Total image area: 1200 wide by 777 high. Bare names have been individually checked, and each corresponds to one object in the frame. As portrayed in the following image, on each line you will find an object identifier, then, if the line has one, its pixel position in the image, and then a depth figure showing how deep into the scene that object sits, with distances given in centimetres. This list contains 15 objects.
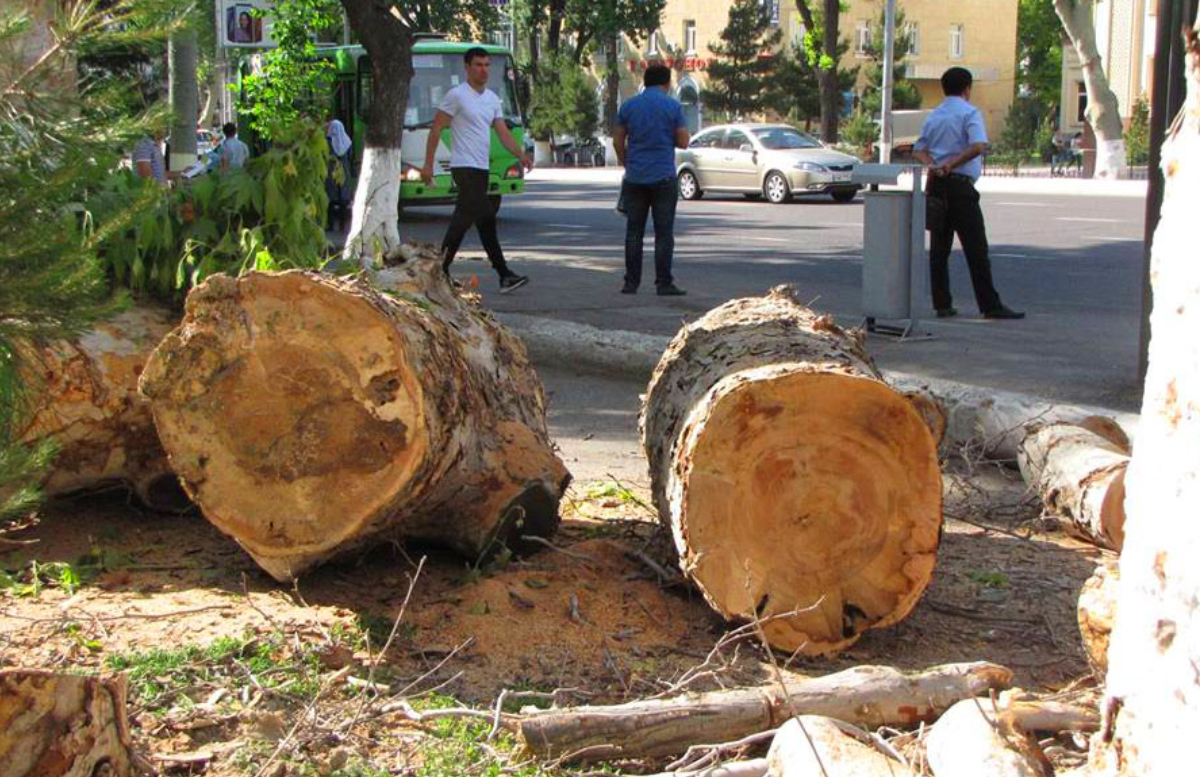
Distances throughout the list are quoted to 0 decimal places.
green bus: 2302
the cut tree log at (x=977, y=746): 304
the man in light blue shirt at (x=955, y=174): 1032
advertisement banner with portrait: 1434
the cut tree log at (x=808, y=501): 431
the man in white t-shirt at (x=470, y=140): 1170
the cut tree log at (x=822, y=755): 314
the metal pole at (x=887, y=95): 3494
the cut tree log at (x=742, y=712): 355
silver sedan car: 2727
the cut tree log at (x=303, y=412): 437
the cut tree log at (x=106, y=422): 538
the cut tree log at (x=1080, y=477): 525
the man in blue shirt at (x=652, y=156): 1178
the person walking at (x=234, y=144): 1883
